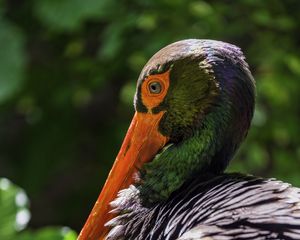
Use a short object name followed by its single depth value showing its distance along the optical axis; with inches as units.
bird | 244.4
